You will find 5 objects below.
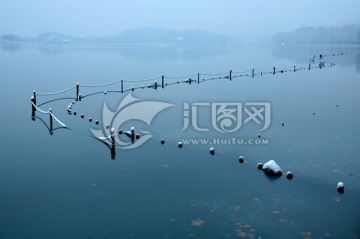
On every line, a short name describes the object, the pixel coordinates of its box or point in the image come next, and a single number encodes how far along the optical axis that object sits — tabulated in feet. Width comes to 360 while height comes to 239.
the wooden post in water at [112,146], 51.19
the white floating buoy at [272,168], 45.60
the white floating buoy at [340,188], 40.70
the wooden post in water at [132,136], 57.87
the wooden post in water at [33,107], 76.23
